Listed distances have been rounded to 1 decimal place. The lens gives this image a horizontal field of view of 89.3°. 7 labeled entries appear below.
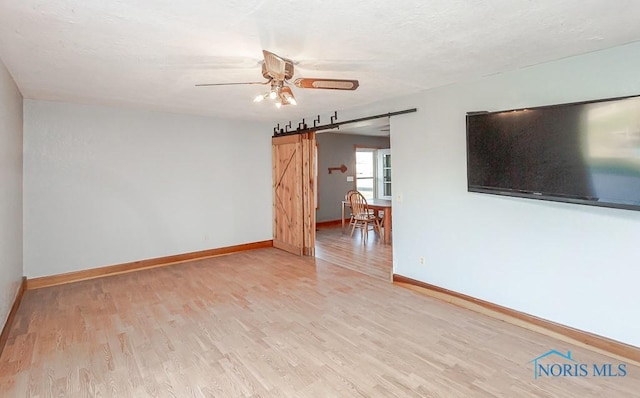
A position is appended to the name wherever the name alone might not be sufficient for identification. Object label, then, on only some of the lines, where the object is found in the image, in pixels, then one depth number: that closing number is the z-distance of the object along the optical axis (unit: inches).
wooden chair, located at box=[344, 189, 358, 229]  271.4
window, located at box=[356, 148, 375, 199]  354.0
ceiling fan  94.0
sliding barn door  214.8
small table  246.0
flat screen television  89.4
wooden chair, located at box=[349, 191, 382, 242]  261.7
